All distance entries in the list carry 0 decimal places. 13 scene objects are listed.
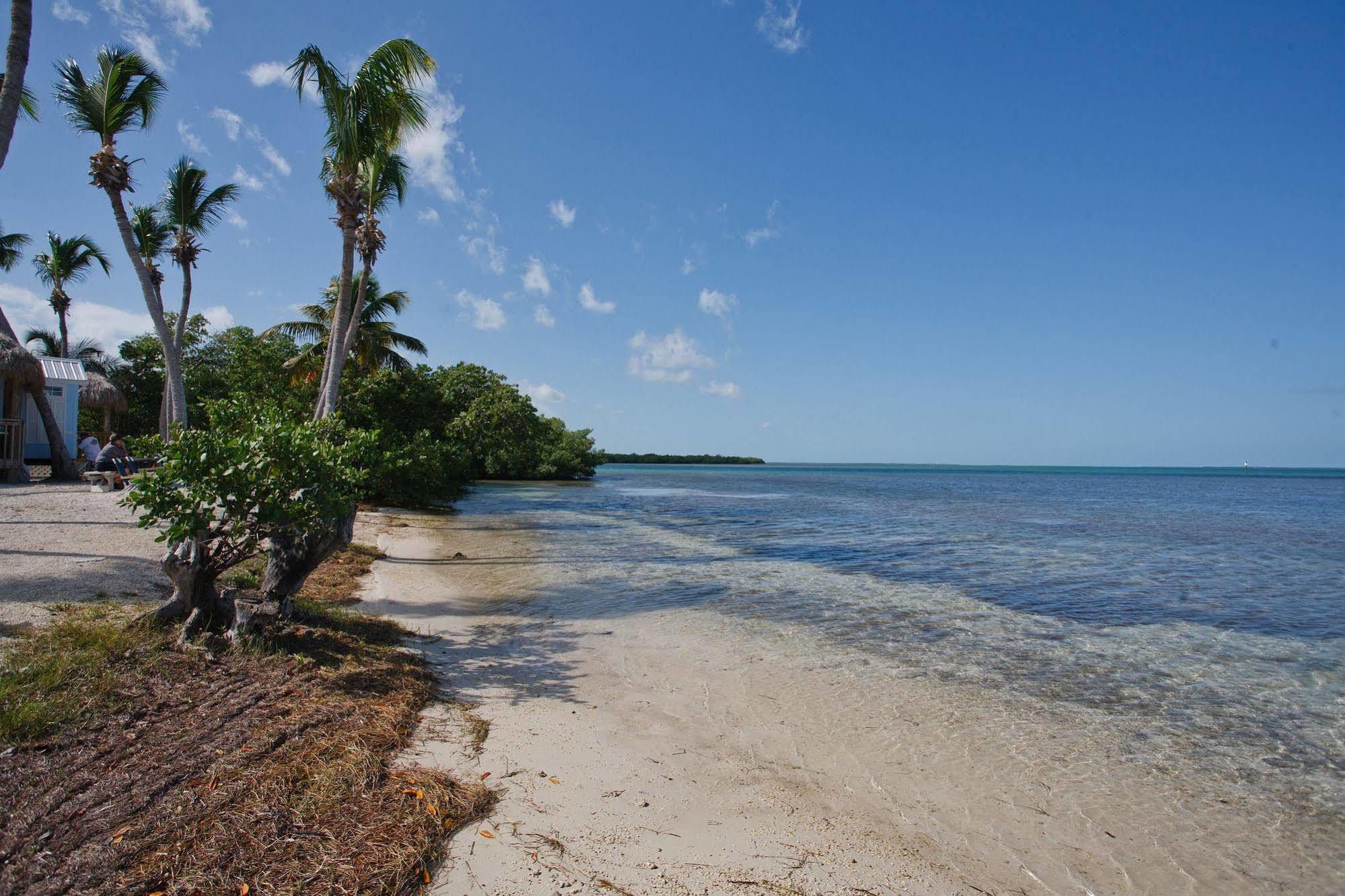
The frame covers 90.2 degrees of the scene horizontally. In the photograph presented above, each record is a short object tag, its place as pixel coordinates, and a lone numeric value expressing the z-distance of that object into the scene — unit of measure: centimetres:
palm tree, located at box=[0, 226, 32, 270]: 2586
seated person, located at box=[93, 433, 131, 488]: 1717
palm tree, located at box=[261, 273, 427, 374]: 2494
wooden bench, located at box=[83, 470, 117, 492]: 1594
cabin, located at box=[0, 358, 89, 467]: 2128
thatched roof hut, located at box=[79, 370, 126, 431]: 2255
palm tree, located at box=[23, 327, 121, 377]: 3466
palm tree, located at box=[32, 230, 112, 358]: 2775
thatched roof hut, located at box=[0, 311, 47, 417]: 1684
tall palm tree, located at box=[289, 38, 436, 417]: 1116
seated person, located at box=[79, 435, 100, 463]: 1984
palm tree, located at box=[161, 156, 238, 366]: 1888
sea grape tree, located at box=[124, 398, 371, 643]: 520
